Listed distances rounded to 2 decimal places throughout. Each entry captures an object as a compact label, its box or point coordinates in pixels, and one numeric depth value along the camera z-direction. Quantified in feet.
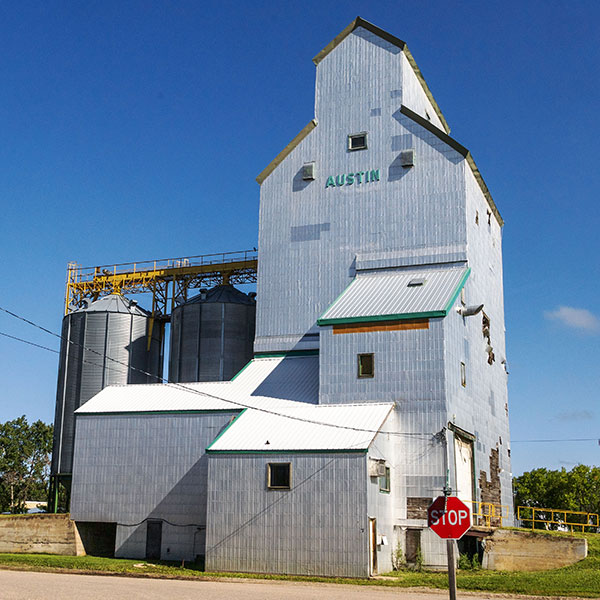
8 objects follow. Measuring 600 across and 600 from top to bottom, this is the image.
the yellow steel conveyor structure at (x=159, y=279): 193.06
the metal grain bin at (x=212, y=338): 172.96
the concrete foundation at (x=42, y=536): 135.85
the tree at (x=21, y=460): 286.66
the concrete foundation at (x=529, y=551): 111.65
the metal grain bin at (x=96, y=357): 177.37
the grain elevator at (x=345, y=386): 109.81
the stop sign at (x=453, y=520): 50.52
